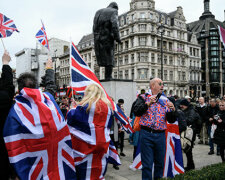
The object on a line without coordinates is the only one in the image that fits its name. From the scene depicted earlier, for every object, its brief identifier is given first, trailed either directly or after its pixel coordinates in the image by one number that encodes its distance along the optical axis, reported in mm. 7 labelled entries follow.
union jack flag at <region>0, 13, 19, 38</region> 6722
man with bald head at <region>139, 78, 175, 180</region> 3744
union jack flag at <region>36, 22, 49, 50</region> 12569
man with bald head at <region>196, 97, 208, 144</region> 8703
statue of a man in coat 7445
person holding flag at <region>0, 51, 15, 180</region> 2268
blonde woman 3119
